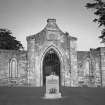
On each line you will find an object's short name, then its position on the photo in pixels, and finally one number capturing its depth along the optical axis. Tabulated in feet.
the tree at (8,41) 158.00
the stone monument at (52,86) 47.77
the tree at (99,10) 59.57
